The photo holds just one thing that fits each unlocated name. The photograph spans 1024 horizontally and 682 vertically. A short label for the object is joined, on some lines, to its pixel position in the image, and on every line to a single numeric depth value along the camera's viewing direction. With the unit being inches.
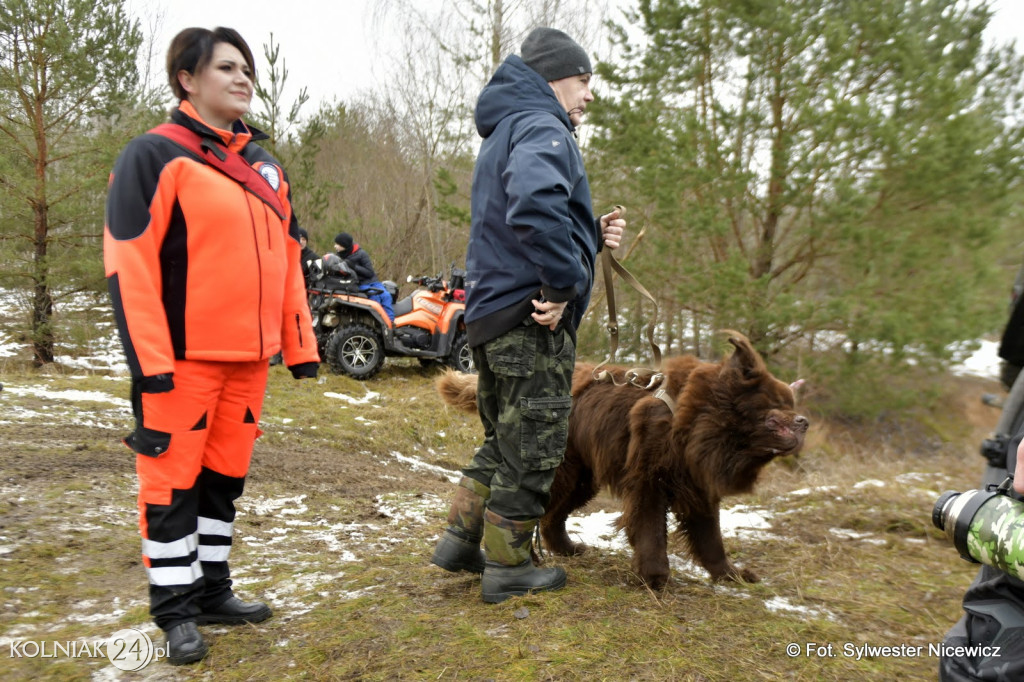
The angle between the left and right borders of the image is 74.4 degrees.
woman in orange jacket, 92.2
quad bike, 425.7
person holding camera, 65.8
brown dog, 125.7
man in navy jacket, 106.0
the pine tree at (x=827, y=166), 345.7
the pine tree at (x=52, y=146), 411.2
